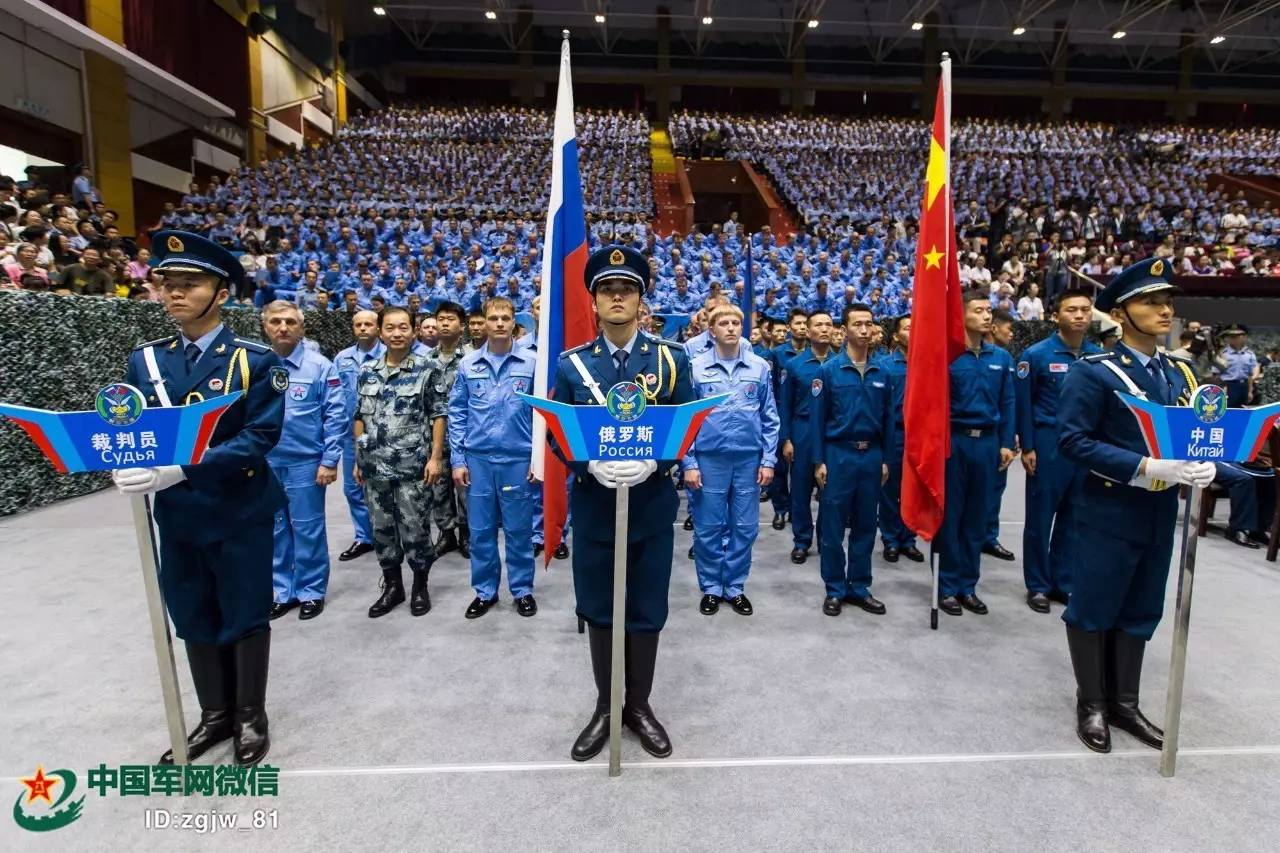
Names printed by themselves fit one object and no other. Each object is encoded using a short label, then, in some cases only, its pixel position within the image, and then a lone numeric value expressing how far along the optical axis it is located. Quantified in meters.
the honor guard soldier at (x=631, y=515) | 2.49
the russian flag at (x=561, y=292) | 3.40
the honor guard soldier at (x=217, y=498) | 2.29
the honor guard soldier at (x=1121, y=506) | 2.47
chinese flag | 3.54
